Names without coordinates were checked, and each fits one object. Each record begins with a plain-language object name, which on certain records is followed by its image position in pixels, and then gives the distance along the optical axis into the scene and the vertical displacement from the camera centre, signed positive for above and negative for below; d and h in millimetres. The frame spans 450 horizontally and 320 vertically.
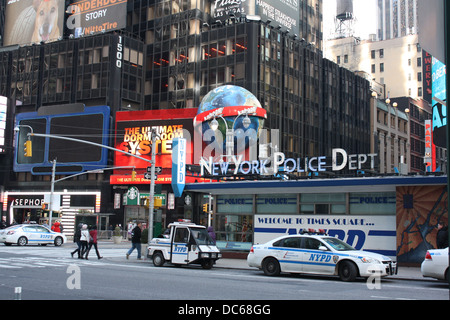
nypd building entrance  23109 +185
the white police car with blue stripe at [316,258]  17234 -1486
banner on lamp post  31748 +2823
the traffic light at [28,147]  27859 +3191
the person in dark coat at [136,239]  26172 -1404
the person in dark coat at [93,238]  26219 -1399
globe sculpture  50781 +9724
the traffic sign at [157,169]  33656 +2658
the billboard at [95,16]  70812 +26523
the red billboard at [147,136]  59250 +8483
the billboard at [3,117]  69312 +11746
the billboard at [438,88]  37375 +9309
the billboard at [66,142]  63375 +8143
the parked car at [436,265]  15867 -1433
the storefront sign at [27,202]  66625 +755
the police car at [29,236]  35844 -1886
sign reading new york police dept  26812 +2579
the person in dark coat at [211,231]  25828 -915
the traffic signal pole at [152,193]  27933 +943
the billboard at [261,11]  65625 +25436
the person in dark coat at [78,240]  26000 -1554
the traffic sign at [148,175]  30408 +2015
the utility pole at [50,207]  46044 +99
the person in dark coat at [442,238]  19062 -747
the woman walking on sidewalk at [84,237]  25578 -1320
